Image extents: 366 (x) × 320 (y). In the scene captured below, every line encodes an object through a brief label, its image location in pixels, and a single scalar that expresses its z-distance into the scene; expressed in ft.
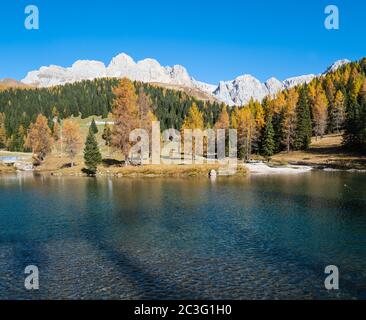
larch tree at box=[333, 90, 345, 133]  420.77
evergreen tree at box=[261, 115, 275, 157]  371.97
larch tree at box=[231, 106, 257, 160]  371.76
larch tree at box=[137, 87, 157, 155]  293.02
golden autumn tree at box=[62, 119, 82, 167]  326.44
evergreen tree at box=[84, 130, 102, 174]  281.54
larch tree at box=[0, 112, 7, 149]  544.99
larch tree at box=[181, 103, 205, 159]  406.60
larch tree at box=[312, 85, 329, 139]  402.52
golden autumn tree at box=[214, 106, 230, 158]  387.75
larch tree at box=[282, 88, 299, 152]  374.22
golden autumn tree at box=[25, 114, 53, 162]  357.61
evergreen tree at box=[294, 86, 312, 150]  371.76
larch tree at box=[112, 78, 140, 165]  284.41
